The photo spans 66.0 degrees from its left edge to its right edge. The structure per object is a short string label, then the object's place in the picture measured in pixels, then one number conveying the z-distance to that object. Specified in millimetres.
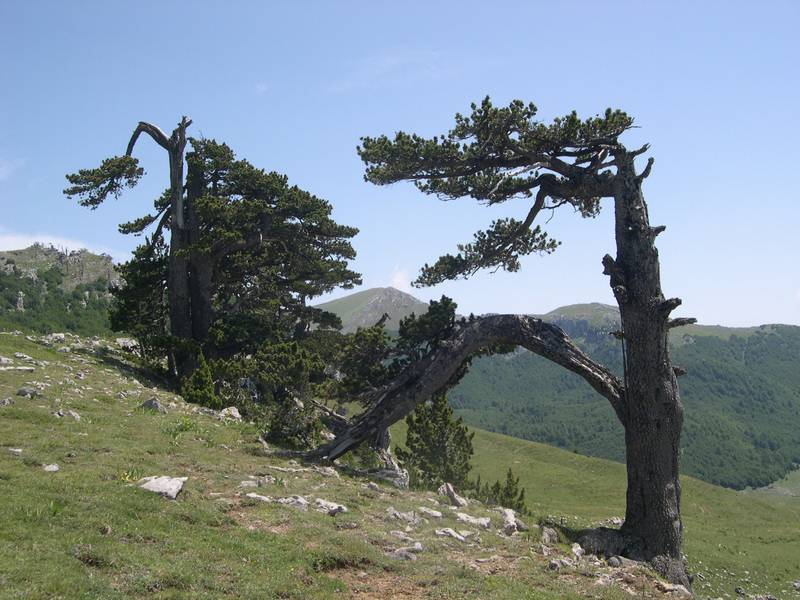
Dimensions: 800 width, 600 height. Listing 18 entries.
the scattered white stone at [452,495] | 13875
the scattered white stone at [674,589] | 9234
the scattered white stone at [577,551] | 11209
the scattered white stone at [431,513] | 11960
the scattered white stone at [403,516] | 11188
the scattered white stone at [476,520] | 11938
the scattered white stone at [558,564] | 9602
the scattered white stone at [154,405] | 18141
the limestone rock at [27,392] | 16016
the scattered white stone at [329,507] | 10938
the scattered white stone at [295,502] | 10961
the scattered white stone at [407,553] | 9130
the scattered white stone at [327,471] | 14168
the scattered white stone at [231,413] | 20259
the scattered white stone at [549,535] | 11851
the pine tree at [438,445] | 34125
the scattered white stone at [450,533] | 10564
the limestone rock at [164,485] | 10231
